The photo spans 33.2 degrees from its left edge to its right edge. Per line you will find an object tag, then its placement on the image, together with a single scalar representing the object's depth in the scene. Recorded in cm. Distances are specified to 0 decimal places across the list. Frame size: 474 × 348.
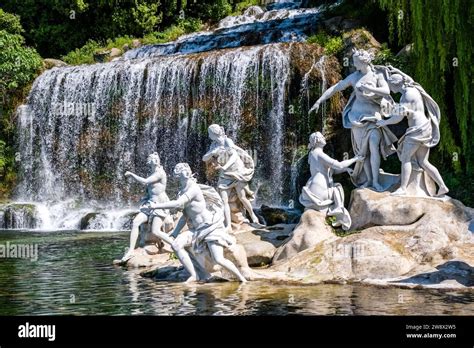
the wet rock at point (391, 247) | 1251
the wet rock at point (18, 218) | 2666
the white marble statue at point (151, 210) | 1594
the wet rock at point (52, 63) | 3309
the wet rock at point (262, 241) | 1472
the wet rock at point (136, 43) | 3651
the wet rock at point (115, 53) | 3519
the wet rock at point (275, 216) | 2077
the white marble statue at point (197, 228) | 1279
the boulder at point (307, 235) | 1405
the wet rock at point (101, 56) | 3538
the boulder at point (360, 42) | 2598
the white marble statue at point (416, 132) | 1404
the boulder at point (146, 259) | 1557
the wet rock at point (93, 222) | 2511
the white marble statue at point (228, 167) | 1593
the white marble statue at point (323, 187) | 1459
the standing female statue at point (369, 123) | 1460
